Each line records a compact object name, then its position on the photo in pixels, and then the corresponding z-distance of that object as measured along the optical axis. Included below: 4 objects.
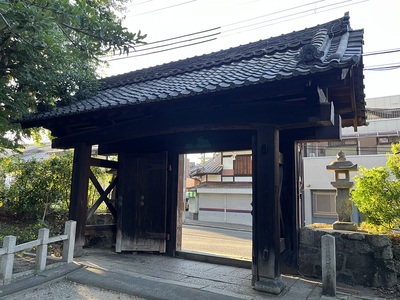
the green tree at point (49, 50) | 4.06
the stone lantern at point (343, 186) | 5.68
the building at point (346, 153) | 16.86
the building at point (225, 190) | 21.08
